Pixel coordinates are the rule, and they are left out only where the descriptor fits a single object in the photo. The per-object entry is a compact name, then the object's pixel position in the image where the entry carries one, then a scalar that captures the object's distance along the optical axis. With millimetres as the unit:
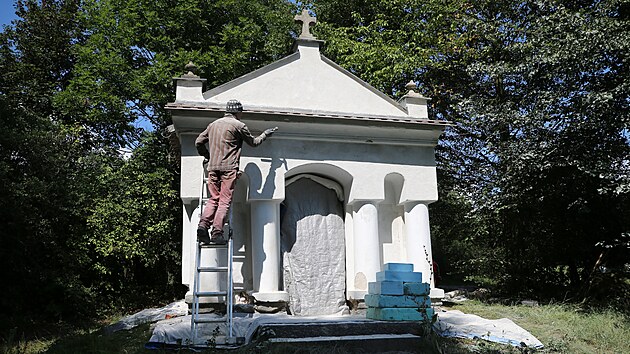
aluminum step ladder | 6789
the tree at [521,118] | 11219
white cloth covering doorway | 9703
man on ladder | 7871
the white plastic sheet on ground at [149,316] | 8812
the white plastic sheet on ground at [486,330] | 7217
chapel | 9148
